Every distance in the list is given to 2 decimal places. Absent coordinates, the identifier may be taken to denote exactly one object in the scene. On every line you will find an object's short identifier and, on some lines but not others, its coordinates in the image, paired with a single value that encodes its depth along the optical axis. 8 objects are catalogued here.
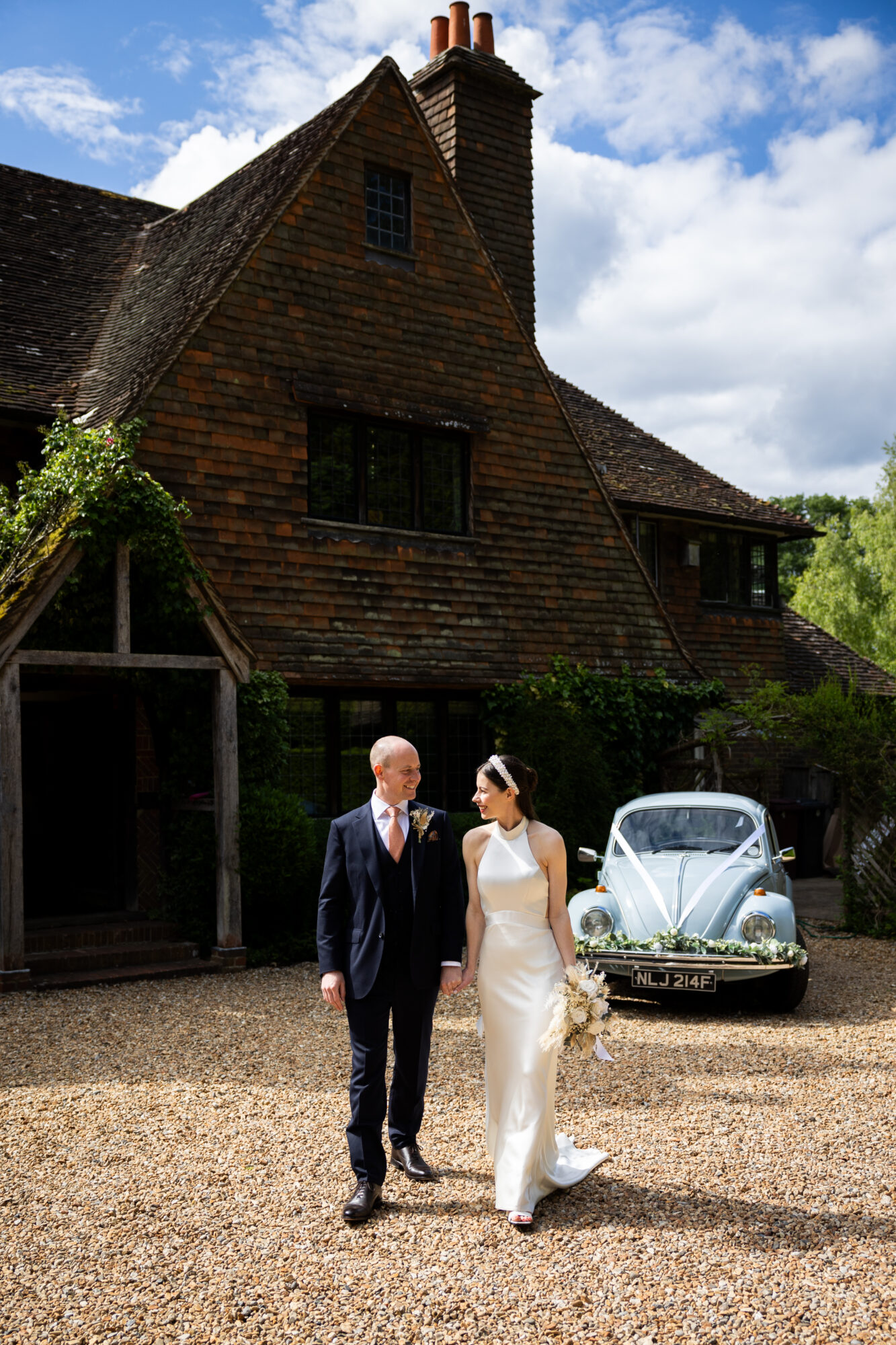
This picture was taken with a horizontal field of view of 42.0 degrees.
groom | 4.61
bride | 4.54
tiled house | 11.98
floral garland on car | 8.00
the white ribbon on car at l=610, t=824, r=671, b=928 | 8.55
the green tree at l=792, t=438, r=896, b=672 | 36.56
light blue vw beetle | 8.09
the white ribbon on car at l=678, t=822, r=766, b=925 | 8.43
